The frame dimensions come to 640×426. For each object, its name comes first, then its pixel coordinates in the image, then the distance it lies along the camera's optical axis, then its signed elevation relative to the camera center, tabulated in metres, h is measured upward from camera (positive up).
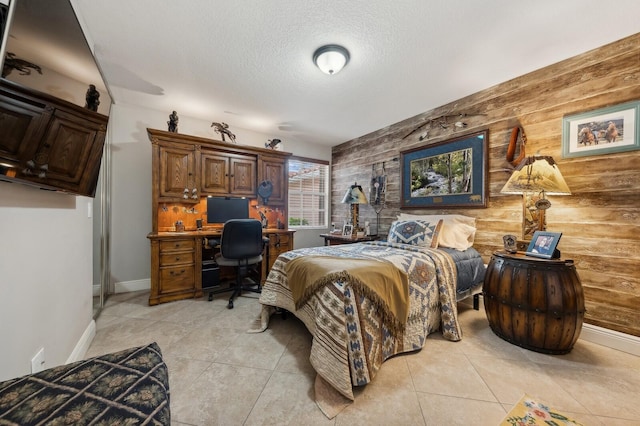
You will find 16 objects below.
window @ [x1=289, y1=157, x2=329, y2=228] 4.68 +0.36
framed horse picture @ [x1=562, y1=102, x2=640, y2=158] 1.83 +0.68
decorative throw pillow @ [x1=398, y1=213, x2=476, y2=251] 2.56 -0.24
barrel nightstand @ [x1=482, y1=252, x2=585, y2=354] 1.71 -0.69
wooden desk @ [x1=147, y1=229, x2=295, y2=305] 2.72 -0.67
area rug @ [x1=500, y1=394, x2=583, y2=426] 1.22 -1.10
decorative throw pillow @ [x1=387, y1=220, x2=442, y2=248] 2.52 -0.25
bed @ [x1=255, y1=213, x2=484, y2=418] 1.42 -0.73
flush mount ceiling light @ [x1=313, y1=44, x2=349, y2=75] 2.02 +1.35
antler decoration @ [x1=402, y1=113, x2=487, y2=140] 2.88 +1.17
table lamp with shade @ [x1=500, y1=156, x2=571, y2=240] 1.92 +0.21
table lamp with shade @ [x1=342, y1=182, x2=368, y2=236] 3.73 +0.18
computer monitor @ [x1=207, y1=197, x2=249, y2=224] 3.48 +0.01
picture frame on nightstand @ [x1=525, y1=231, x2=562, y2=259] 1.83 -0.27
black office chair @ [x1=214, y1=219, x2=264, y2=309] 2.67 -0.42
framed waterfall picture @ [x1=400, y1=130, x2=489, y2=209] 2.72 +0.48
